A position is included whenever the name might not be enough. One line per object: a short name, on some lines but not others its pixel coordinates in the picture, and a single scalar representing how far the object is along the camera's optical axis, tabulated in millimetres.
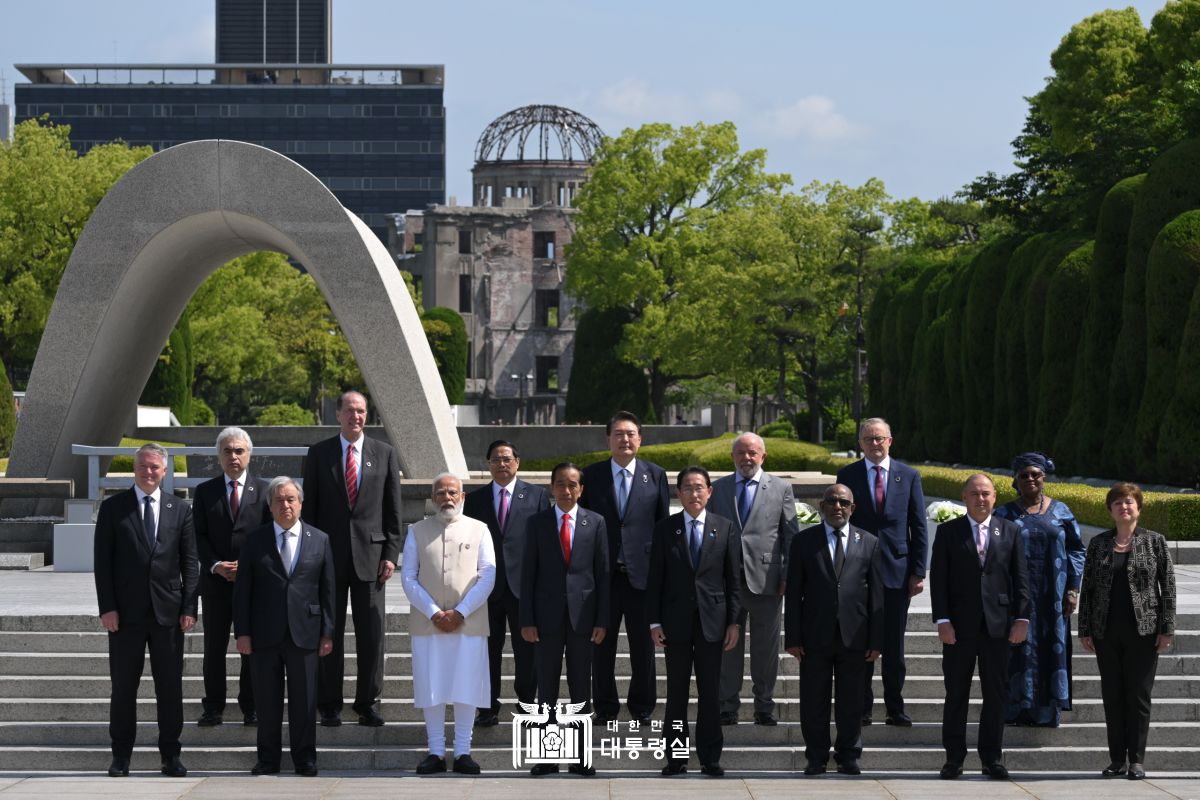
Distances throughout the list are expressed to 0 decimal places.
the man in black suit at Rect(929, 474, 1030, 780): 17266
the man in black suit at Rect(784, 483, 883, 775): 17187
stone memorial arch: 30219
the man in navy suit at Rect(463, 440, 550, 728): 18109
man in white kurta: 16984
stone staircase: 17797
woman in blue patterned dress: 17984
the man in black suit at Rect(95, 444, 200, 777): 17250
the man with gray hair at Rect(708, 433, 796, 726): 18359
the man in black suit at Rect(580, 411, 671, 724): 18141
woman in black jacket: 17312
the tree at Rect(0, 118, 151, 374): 76750
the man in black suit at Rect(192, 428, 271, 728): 18203
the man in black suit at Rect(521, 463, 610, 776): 17437
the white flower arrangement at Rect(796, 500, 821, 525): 24609
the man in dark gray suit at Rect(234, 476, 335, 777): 17062
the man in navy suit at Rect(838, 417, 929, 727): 18094
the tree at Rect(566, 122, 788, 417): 92312
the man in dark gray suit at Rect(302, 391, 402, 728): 18406
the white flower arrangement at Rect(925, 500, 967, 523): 24712
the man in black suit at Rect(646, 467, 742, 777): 17187
